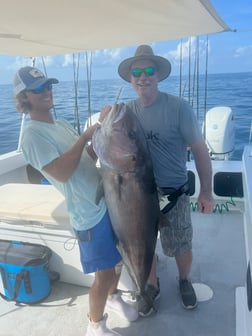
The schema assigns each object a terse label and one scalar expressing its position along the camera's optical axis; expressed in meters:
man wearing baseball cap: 1.74
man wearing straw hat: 2.17
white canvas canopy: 2.03
